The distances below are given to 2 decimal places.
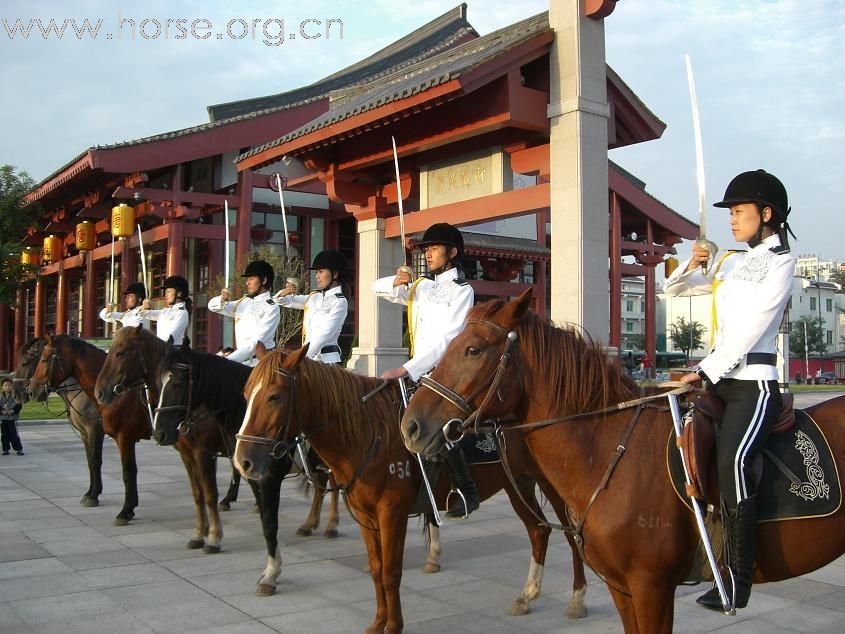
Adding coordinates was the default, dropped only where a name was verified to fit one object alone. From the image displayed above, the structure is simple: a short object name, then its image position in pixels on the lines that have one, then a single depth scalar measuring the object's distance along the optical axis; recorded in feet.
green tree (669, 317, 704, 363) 206.90
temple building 30.55
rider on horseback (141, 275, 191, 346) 29.09
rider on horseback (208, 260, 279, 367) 24.90
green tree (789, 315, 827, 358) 201.87
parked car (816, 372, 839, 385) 188.96
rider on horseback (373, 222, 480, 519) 16.76
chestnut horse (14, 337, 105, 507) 29.58
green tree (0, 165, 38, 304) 80.28
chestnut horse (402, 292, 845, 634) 10.64
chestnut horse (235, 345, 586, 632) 15.24
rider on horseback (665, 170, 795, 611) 10.55
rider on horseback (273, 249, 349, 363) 22.75
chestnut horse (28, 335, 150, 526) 26.53
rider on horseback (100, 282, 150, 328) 34.47
